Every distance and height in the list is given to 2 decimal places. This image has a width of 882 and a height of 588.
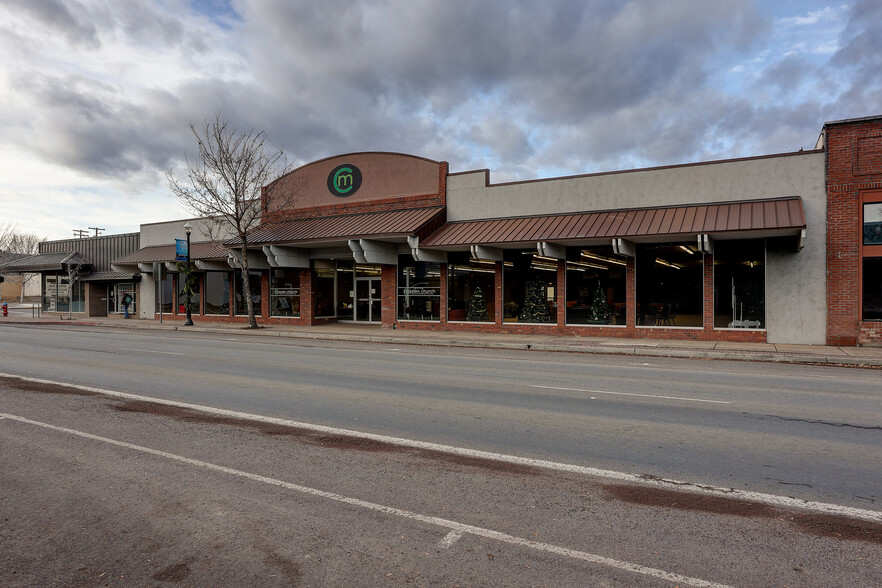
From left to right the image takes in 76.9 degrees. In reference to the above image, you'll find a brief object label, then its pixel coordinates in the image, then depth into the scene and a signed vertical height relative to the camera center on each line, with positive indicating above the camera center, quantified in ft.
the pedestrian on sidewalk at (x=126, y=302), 111.04 -1.20
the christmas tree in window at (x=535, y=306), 69.26 -1.49
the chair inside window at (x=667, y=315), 61.57 -2.40
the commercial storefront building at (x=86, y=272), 118.21 +5.46
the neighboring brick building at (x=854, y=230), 52.47 +5.94
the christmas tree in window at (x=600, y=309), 65.46 -1.79
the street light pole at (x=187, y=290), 90.12 +1.04
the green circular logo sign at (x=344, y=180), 83.35 +17.54
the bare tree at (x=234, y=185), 84.74 +17.19
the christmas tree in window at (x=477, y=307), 73.36 -1.65
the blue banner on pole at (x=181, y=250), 90.48 +7.58
